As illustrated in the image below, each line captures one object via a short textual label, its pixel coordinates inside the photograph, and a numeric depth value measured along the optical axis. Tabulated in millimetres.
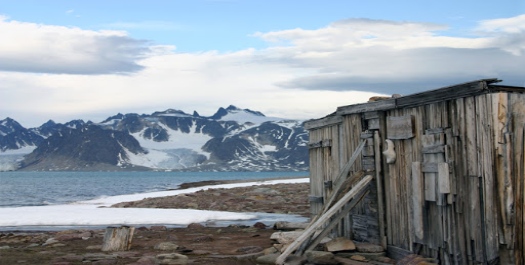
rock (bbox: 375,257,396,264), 13180
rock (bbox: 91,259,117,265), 13751
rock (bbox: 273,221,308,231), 19434
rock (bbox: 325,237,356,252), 13914
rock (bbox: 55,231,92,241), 18975
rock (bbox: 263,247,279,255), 14384
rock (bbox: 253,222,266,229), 21278
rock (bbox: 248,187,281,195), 38844
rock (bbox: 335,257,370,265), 12792
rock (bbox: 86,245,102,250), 16648
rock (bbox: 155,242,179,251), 16188
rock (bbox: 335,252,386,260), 13453
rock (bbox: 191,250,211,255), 15211
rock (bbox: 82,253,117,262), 14320
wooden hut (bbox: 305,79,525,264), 10234
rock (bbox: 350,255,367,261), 13313
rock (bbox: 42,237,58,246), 18047
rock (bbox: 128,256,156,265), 13523
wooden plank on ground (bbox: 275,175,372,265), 12867
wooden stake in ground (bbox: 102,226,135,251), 16125
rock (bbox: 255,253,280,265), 13453
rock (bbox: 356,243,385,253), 13648
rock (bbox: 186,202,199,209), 33306
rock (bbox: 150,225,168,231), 21891
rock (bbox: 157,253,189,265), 13742
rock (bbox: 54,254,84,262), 14367
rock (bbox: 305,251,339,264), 12836
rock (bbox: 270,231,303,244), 15453
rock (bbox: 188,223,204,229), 22384
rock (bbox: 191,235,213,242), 18144
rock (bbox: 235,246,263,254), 14969
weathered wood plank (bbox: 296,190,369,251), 13430
